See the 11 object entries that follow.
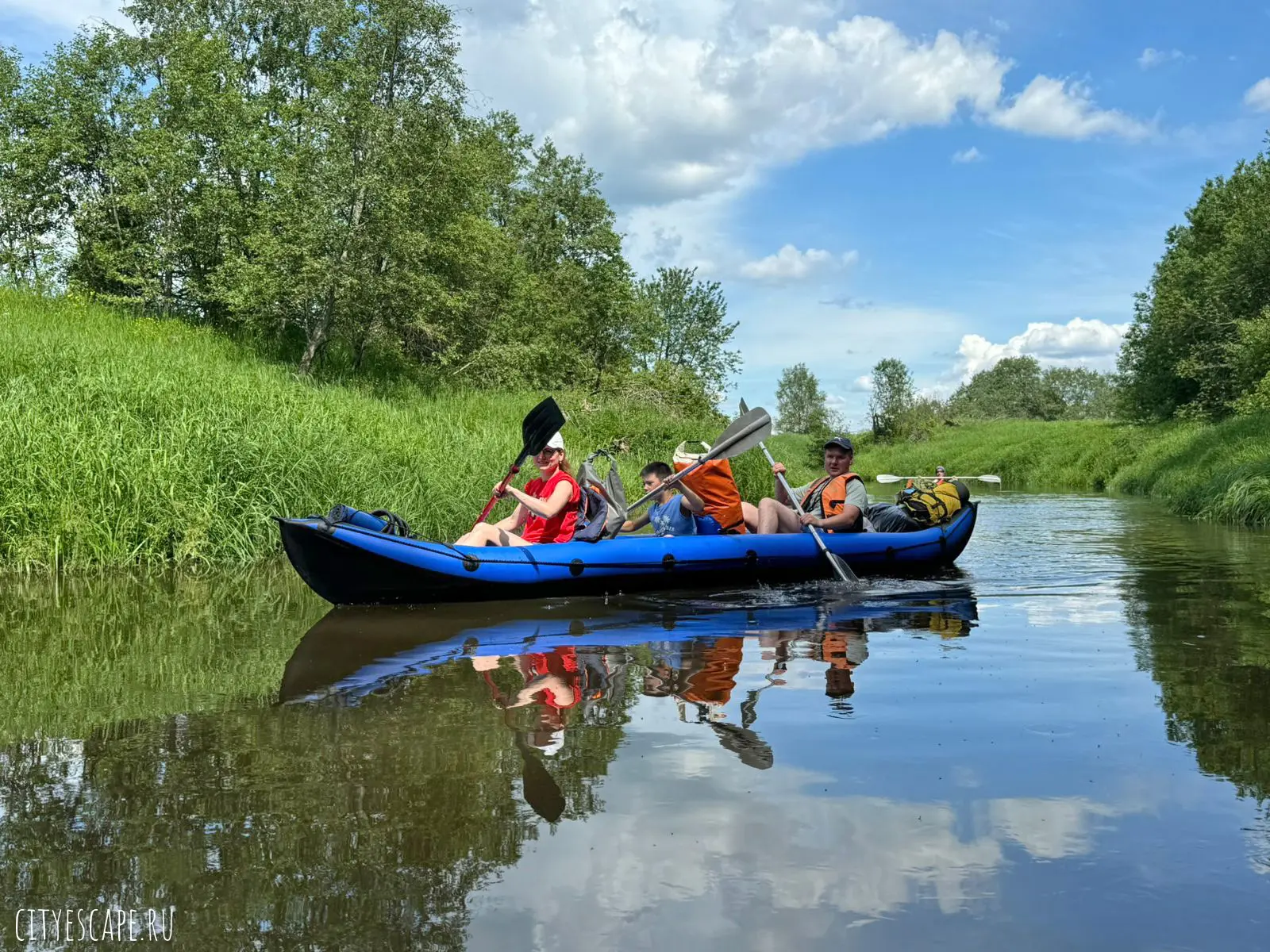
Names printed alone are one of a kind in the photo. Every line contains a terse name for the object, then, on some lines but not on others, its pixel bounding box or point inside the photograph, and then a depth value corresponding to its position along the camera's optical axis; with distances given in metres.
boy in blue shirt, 8.47
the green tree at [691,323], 44.84
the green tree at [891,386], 52.06
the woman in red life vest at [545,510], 7.43
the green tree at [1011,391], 75.50
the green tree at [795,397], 90.50
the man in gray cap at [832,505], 8.89
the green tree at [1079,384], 96.25
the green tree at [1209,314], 24.91
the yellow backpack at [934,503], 9.84
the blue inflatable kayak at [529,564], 6.72
